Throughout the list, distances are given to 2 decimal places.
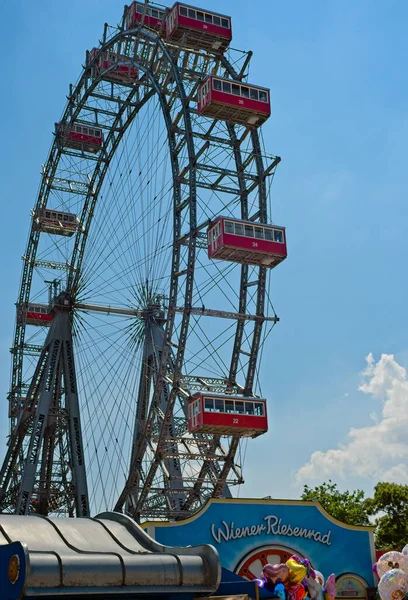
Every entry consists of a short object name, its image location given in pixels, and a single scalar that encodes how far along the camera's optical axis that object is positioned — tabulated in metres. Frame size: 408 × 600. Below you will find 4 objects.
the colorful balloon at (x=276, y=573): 16.05
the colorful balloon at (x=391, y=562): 19.50
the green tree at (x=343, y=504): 49.22
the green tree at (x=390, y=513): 46.81
